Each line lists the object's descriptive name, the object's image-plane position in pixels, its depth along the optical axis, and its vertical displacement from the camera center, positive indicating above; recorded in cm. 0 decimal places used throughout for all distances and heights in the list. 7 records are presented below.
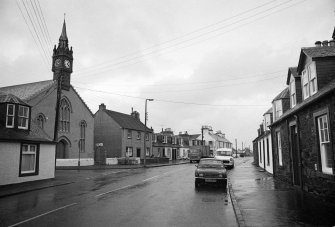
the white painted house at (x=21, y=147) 1738 +24
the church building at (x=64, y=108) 3603 +595
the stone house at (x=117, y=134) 4656 +281
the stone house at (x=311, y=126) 1018 +103
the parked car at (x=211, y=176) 1564 -151
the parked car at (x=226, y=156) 3291 -81
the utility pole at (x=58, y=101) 2180 +390
